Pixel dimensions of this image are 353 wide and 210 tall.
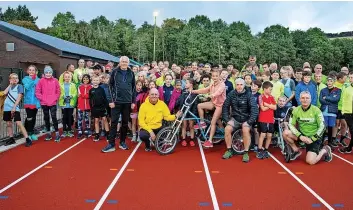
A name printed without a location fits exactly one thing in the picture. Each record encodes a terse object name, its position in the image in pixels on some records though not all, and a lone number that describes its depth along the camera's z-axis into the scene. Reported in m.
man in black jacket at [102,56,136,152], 7.39
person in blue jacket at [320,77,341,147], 7.72
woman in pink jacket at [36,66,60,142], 8.18
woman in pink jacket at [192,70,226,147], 7.37
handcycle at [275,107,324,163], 6.64
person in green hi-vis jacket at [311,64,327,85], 8.42
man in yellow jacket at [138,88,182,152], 7.32
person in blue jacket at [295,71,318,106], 7.80
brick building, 18.66
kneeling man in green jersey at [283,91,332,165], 6.46
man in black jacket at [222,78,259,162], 6.82
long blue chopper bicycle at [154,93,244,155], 7.14
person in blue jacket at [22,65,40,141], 8.18
